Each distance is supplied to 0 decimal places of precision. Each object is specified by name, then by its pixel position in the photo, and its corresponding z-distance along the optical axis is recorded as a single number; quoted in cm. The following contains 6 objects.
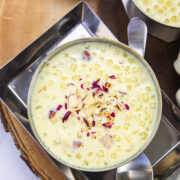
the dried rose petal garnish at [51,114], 61
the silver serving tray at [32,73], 64
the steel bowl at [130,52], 60
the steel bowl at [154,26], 64
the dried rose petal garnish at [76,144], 60
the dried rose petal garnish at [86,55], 62
